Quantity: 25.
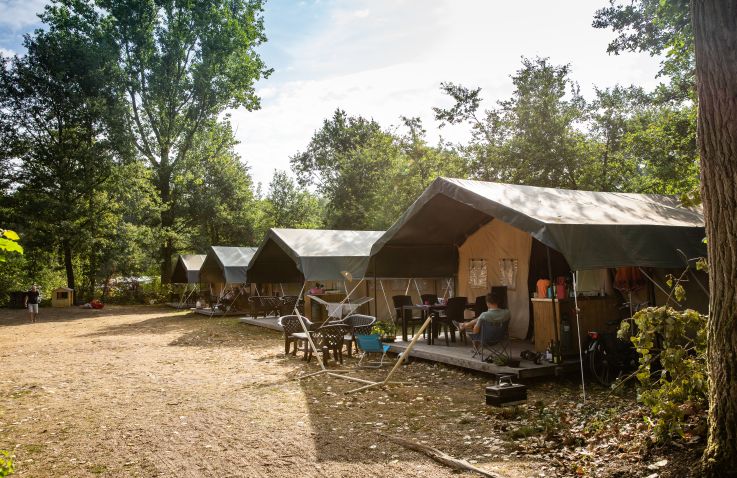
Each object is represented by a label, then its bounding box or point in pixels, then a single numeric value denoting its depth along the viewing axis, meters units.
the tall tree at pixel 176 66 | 27.38
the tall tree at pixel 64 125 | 25.67
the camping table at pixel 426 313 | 9.65
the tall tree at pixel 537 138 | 20.84
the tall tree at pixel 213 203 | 31.39
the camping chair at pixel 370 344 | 8.61
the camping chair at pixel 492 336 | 7.59
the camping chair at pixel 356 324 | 9.86
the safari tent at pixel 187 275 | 24.50
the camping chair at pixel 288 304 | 16.00
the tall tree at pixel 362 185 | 30.08
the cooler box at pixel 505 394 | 5.82
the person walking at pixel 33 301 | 19.11
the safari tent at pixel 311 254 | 13.96
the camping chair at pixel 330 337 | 9.08
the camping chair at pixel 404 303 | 11.11
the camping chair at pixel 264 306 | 16.44
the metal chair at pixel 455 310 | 9.10
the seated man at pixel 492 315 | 7.63
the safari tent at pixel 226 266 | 19.31
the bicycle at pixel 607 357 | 6.86
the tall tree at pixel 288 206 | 36.06
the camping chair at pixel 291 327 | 10.05
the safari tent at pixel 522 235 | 6.79
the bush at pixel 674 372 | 3.82
